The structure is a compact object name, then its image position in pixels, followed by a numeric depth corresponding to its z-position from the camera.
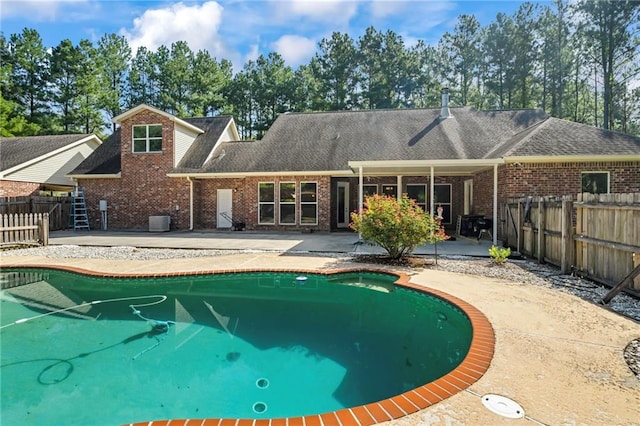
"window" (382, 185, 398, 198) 17.55
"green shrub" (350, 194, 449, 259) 8.83
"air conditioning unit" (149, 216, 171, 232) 16.58
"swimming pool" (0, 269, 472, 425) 3.52
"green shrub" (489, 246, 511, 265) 8.83
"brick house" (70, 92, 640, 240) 15.84
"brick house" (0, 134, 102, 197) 18.75
